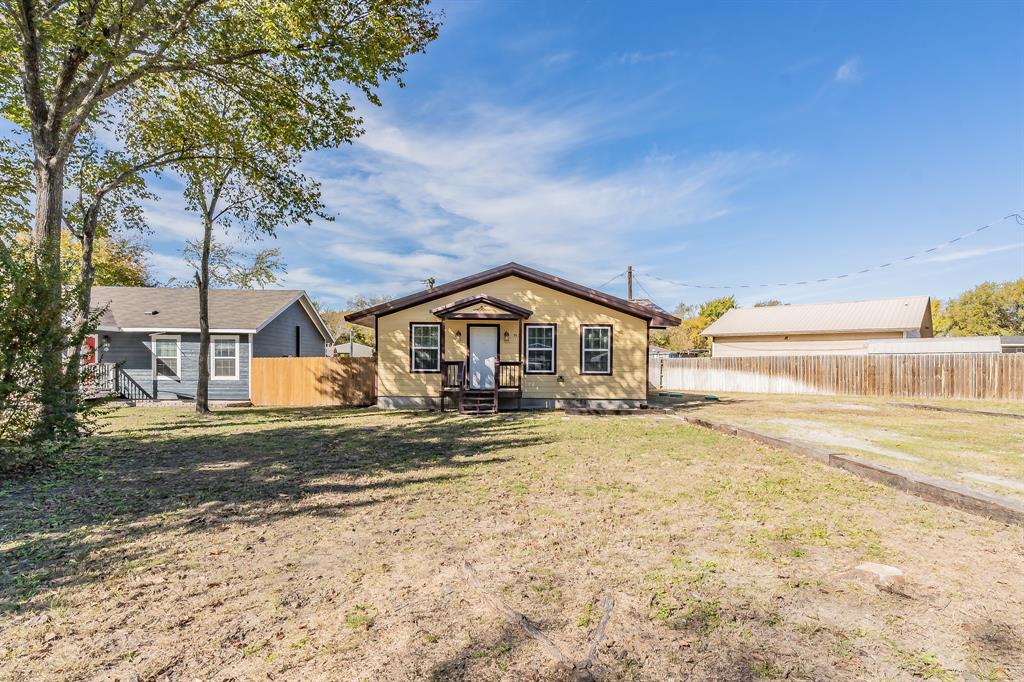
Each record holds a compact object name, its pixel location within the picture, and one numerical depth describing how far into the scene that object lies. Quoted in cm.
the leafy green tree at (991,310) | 4012
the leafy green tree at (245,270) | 2047
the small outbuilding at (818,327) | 2816
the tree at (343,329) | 4772
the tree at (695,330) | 4916
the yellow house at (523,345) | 1489
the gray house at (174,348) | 1766
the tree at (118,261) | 2730
